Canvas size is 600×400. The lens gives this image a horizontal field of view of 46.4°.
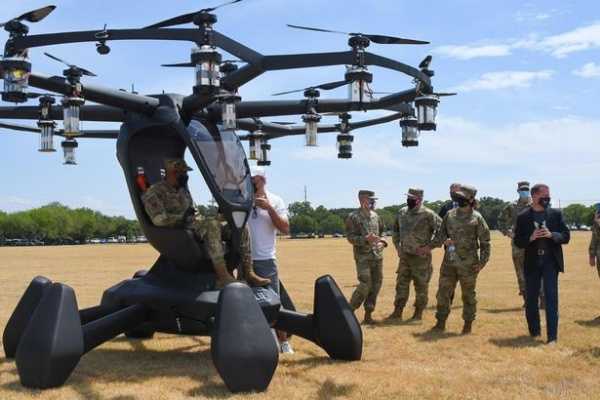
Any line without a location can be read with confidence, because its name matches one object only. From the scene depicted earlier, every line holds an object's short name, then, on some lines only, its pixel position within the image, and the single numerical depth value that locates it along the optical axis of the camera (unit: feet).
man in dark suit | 27.94
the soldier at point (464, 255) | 31.07
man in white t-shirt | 25.39
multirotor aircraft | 18.49
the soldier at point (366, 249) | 34.37
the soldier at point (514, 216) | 40.22
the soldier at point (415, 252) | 35.40
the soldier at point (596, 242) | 37.09
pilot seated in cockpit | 23.17
